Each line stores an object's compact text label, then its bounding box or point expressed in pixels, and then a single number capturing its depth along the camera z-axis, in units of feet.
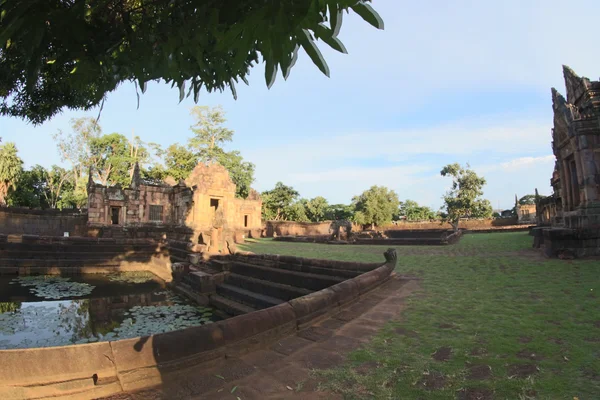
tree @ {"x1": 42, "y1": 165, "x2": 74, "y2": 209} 127.24
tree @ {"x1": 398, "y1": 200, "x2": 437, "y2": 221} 198.18
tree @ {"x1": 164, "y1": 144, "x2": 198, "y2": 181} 113.50
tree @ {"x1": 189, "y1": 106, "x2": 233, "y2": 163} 120.16
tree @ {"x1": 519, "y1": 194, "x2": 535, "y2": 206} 233.94
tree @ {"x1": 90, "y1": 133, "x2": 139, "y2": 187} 120.06
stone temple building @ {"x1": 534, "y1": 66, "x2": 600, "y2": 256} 28.09
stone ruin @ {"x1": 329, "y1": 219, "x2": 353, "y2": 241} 73.31
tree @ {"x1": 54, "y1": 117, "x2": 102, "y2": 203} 122.31
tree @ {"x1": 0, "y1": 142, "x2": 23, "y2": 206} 85.61
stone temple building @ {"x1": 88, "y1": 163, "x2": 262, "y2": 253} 78.38
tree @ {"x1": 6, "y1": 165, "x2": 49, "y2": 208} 99.63
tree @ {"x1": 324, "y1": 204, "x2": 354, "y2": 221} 172.45
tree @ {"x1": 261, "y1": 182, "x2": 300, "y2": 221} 143.02
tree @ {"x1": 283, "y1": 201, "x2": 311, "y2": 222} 144.56
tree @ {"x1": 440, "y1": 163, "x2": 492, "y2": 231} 121.49
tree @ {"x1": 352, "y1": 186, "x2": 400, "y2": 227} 135.33
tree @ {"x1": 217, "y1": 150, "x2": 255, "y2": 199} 120.06
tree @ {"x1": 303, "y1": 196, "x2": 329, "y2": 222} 156.87
